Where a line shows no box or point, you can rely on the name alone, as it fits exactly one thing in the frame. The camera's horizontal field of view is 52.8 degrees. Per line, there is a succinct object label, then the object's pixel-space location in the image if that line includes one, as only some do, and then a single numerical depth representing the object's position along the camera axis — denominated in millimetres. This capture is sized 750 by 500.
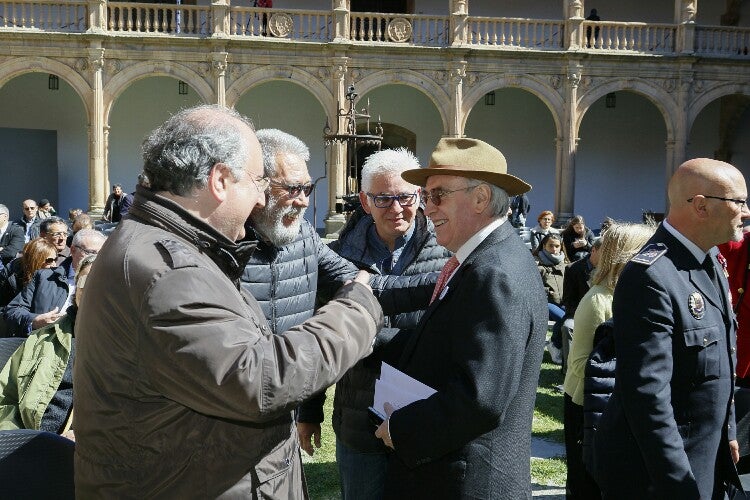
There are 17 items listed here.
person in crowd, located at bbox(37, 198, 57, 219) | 14072
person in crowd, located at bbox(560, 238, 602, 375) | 7152
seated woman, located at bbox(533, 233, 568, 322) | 8961
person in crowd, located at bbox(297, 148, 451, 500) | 2908
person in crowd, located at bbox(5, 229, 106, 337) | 5297
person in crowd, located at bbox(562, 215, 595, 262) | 10408
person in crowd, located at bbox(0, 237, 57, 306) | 6141
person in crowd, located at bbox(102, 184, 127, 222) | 15523
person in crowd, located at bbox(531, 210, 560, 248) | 11328
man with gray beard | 2822
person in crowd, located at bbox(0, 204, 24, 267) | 9398
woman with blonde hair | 3910
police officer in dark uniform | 2498
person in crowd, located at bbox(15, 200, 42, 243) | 10969
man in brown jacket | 1569
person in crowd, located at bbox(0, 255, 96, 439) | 3549
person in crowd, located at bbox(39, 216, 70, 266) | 7111
